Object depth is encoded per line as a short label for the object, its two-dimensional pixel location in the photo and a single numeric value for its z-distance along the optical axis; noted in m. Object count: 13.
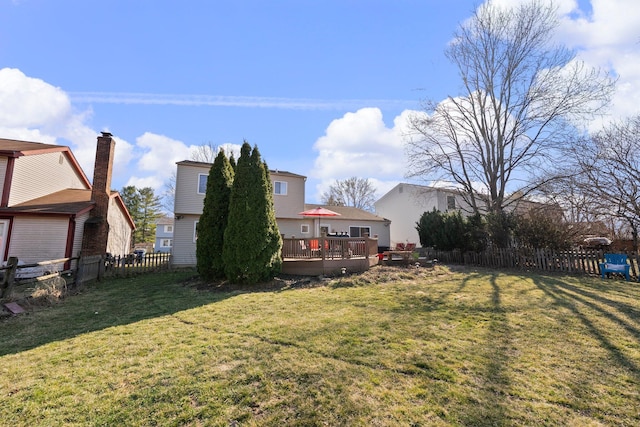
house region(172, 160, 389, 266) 16.25
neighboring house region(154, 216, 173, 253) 43.62
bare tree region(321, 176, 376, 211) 44.84
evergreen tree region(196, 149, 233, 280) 10.36
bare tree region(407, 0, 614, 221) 16.64
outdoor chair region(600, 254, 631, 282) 10.12
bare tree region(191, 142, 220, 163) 32.22
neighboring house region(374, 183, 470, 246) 26.23
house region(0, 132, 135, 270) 12.56
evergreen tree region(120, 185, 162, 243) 39.81
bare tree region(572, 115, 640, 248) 14.05
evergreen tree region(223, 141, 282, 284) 9.27
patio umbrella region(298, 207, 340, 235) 13.82
